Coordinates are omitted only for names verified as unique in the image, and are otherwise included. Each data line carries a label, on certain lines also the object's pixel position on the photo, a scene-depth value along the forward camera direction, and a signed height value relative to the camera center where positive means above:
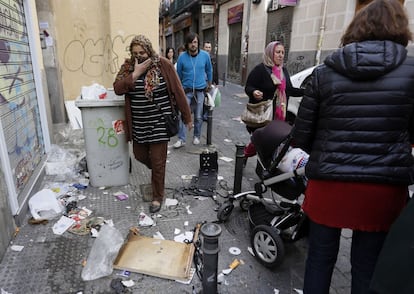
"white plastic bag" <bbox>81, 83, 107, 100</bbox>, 3.70 -0.43
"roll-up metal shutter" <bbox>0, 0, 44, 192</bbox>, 3.18 -0.48
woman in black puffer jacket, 1.51 -0.36
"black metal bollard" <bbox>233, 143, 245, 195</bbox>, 3.57 -1.18
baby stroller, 2.47 -1.05
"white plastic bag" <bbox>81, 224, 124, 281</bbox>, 2.46 -1.59
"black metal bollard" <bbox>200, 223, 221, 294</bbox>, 1.92 -1.22
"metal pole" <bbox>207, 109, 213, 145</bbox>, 5.71 -1.20
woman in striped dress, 3.15 -0.43
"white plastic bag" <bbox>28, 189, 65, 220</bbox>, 3.27 -1.58
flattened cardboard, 2.52 -1.67
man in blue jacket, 5.51 -0.26
